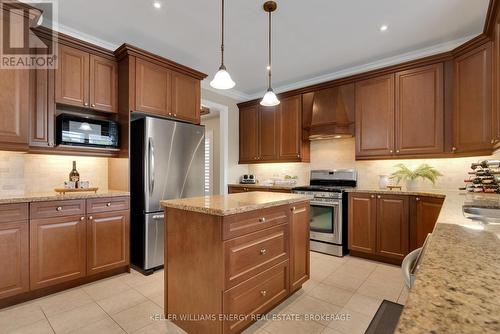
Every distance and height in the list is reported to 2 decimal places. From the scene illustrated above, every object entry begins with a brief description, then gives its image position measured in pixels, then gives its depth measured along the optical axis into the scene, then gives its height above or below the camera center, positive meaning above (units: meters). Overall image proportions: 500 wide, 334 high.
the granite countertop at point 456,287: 0.36 -0.23
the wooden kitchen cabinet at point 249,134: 4.84 +0.67
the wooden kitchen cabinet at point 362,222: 3.24 -0.74
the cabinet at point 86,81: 2.62 +0.98
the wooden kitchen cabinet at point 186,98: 3.31 +0.98
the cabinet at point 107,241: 2.58 -0.81
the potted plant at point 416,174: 3.02 -0.07
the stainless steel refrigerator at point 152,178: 2.84 -0.14
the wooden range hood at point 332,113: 3.74 +0.87
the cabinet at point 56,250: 2.25 -0.81
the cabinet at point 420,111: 3.01 +0.74
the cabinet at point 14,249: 2.08 -0.72
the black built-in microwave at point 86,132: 2.58 +0.39
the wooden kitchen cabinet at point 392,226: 3.01 -0.73
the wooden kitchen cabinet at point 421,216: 2.80 -0.56
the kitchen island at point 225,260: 1.59 -0.67
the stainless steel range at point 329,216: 3.45 -0.71
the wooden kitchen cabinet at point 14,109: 2.21 +0.53
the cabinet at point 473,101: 2.54 +0.73
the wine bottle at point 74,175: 2.82 -0.10
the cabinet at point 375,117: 3.37 +0.73
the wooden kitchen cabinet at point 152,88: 2.92 +0.98
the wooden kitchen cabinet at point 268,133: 4.57 +0.66
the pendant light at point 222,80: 2.07 +0.74
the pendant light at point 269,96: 2.35 +0.72
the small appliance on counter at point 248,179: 4.97 -0.24
